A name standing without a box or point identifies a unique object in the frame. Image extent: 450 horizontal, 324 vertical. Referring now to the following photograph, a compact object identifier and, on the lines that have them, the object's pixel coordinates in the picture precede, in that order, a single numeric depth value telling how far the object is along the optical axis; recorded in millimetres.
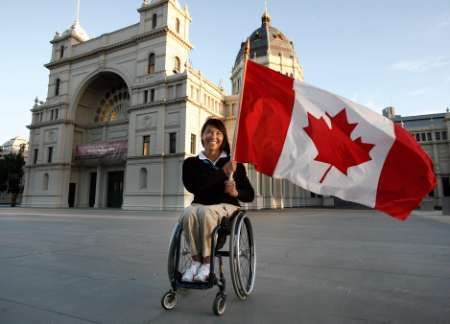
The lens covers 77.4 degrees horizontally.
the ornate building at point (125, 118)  26547
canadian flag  2656
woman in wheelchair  2451
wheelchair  2324
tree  42875
